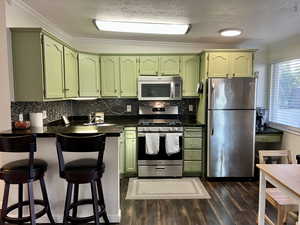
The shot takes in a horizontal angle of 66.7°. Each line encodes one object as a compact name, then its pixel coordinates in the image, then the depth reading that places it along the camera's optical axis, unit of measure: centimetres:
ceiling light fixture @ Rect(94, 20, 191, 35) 328
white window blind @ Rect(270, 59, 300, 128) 380
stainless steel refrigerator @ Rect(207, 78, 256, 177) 371
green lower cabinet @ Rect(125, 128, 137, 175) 392
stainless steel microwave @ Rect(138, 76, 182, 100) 414
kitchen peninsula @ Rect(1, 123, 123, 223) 250
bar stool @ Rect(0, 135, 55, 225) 204
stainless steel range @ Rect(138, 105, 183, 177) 388
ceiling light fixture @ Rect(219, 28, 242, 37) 348
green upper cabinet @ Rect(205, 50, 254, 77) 395
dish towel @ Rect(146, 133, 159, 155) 383
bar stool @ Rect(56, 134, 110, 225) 203
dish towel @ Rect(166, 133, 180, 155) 383
